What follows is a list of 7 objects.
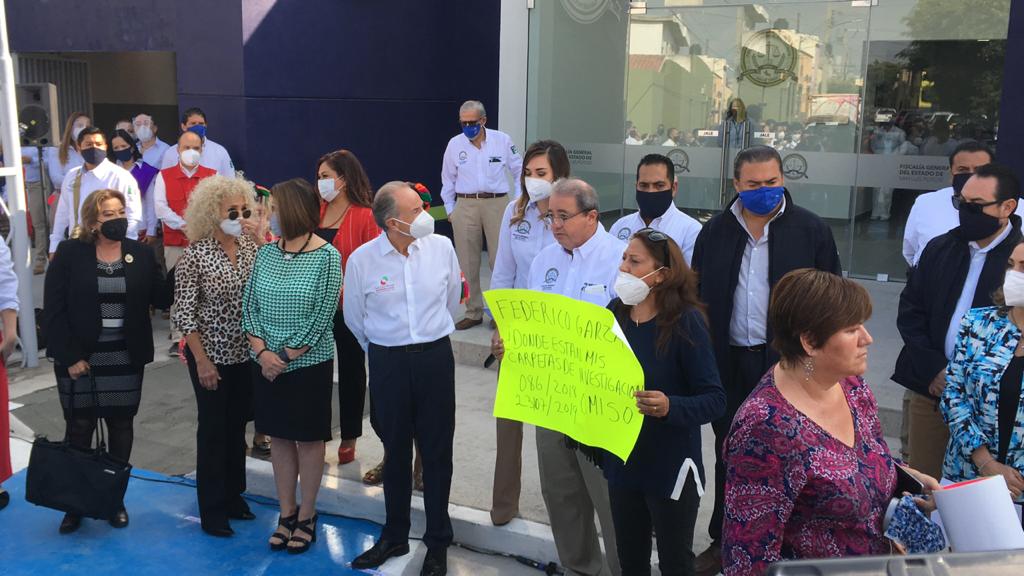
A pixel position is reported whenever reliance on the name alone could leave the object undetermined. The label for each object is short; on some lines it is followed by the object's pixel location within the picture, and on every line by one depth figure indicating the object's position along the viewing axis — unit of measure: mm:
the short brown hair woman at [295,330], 4602
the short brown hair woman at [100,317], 4934
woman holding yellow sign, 3365
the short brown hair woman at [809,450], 2373
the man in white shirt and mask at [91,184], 7984
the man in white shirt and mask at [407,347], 4406
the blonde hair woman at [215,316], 4824
